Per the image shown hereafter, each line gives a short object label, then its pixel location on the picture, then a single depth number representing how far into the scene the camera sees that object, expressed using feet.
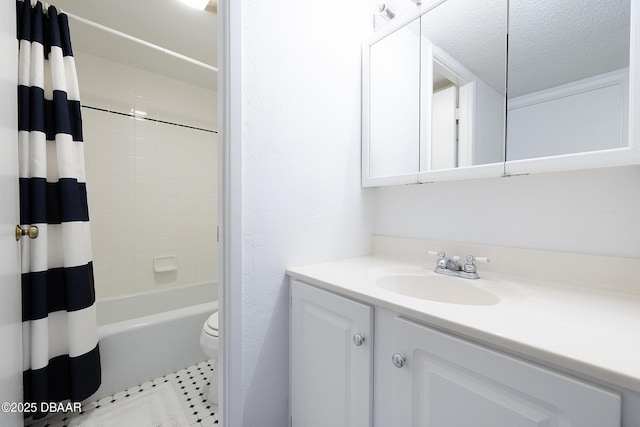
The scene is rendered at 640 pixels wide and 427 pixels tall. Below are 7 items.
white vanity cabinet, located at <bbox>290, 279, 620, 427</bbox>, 1.39
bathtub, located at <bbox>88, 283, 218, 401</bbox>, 4.71
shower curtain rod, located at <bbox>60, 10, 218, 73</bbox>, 4.30
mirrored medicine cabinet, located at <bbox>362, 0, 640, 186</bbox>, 2.30
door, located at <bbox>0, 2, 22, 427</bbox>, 2.44
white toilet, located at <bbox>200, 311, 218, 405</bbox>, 4.47
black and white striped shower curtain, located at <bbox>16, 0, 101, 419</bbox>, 3.73
